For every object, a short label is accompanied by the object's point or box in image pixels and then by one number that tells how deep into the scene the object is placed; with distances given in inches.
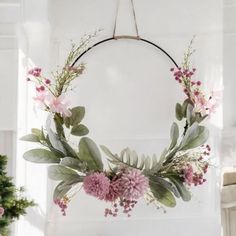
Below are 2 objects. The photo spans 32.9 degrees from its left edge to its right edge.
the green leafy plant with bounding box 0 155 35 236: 48.8
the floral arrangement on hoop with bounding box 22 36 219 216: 65.3
